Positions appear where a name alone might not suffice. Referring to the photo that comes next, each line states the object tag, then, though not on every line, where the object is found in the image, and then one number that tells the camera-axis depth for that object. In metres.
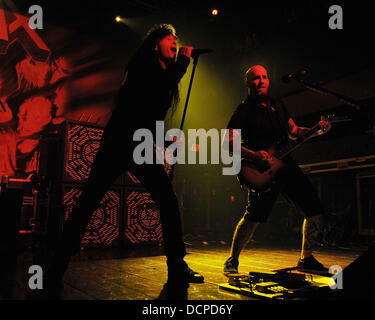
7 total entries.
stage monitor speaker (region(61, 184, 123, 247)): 4.38
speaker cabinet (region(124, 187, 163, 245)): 4.79
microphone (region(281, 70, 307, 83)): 2.42
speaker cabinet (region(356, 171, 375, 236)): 5.43
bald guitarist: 2.68
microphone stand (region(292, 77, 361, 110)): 2.51
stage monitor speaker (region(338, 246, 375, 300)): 1.37
